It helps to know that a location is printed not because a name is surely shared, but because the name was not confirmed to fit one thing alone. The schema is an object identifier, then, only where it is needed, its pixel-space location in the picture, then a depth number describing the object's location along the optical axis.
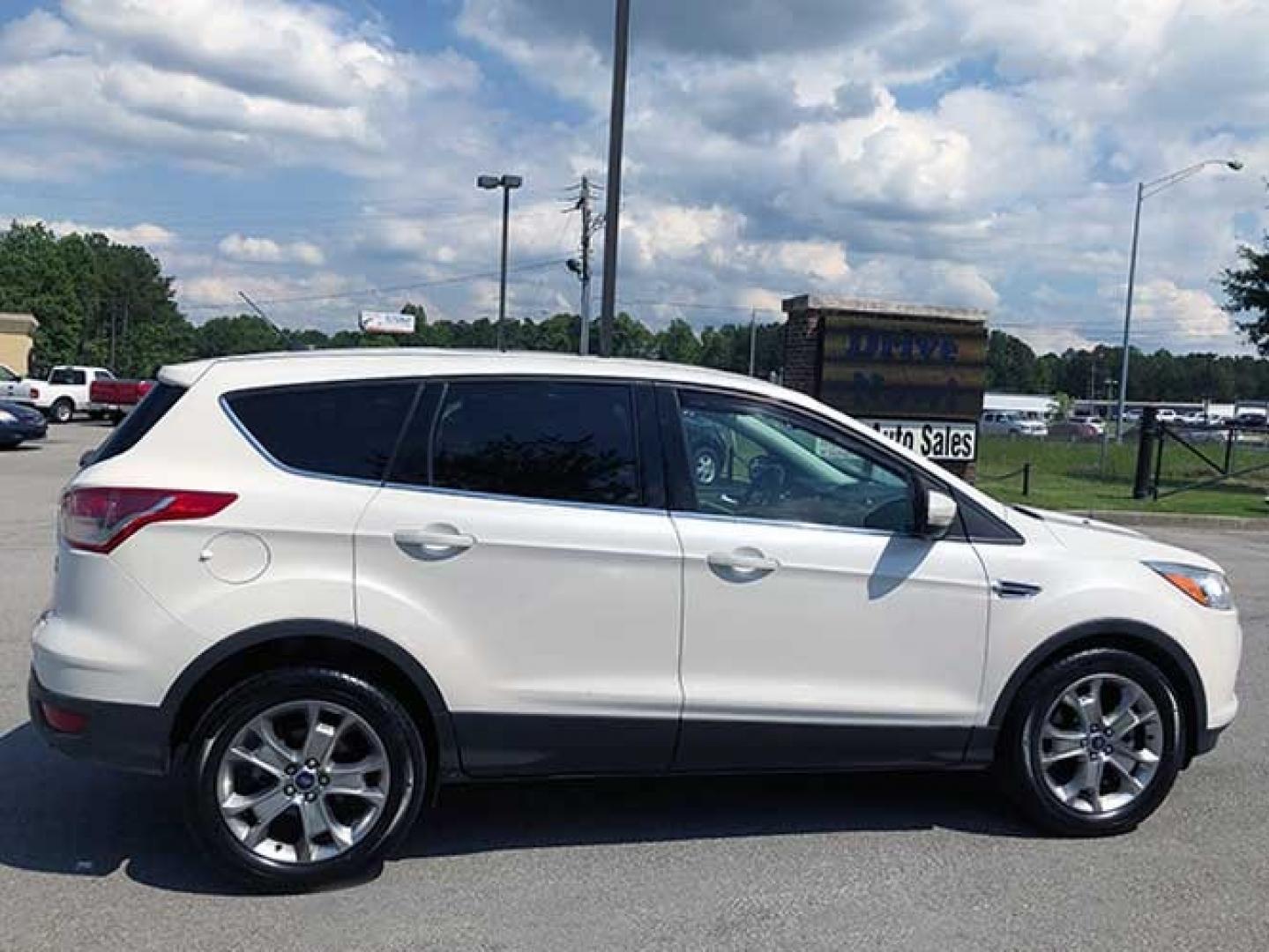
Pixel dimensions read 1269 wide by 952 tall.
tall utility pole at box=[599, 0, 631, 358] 13.38
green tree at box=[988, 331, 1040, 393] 159.38
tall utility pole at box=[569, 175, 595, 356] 26.49
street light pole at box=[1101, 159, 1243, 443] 32.66
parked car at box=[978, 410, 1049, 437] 77.06
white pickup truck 33.81
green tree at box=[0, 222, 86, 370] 93.56
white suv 3.71
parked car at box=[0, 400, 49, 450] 22.14
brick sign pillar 15.17
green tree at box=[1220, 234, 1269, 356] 22.84
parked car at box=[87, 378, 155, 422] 35.31
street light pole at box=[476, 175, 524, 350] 30.77
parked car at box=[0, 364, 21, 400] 31.39
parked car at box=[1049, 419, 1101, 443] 67.19
